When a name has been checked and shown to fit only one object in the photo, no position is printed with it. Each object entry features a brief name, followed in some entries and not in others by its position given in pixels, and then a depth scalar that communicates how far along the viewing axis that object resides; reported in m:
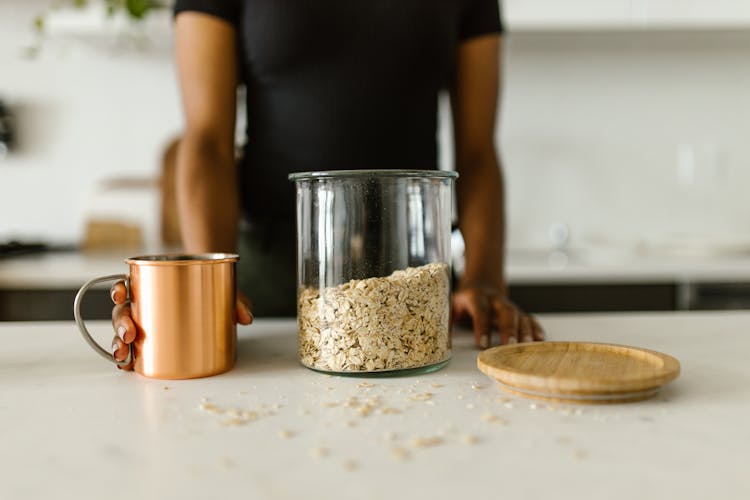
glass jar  0.63
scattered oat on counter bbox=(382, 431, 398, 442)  0.47
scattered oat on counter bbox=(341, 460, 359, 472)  0.42
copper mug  0.62
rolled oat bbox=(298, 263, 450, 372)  0.63
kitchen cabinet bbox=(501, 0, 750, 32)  1.88
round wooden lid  0.54
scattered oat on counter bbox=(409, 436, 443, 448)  0.46
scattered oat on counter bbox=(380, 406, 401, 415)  0.53
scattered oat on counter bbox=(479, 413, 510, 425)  0.51
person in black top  1.03
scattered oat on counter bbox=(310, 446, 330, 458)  0.44
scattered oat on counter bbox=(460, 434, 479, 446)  0.47
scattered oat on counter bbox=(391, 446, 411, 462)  0.44
